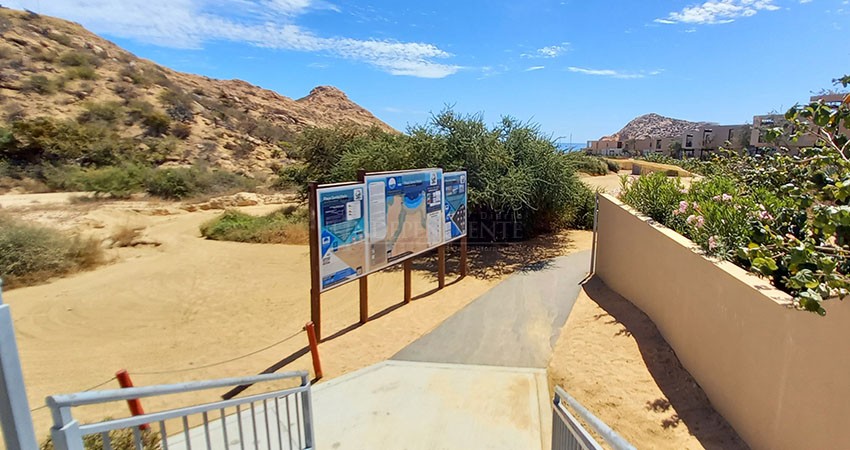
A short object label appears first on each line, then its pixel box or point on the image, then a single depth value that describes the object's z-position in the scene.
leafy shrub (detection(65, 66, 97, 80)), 32.50
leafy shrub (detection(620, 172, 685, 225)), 7.64
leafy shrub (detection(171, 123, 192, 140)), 32.66
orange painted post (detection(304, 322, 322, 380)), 5.67
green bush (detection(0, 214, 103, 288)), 9.88
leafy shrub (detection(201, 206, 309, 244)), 14.51
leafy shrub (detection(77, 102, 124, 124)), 29.08
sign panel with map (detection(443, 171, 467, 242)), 9.48
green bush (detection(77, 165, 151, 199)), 21.67
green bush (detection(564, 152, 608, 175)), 14.55
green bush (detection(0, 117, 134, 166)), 24.12
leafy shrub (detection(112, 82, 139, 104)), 33.94
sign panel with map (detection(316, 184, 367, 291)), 6.42
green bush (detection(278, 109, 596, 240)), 12.02
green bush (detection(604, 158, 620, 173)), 45.27
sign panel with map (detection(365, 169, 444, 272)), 7.42
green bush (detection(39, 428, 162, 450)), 3.11
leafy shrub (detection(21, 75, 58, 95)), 29.27
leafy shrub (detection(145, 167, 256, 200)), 23.08
